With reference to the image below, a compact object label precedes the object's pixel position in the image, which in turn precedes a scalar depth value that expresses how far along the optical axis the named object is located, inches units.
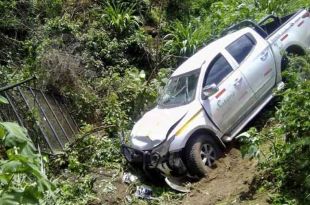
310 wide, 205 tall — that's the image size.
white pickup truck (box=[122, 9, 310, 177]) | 312.2
